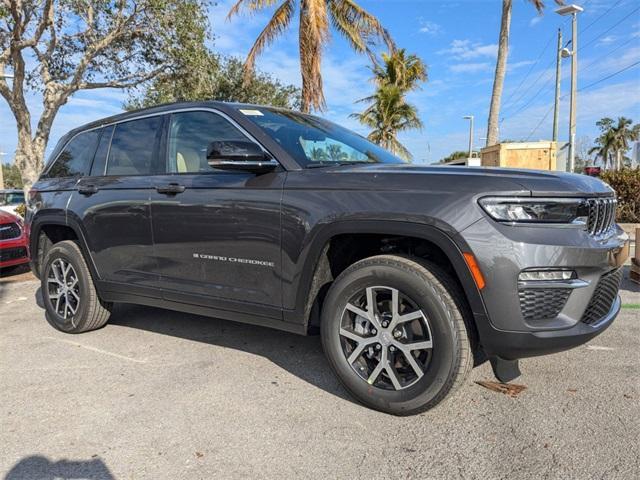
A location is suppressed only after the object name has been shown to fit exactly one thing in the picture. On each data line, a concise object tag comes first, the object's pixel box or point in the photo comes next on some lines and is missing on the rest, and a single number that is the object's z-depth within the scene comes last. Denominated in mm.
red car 6964
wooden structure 11914
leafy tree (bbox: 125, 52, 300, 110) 13898
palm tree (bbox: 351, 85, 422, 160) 25344
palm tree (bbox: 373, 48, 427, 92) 25969
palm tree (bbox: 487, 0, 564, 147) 14836
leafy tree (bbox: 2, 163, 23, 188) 77875
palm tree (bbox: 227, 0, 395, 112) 13773
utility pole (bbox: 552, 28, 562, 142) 18861
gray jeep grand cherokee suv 2416
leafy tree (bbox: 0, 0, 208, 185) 11883
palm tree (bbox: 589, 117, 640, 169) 73000
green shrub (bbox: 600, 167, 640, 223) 10945
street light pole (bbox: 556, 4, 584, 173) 14883
